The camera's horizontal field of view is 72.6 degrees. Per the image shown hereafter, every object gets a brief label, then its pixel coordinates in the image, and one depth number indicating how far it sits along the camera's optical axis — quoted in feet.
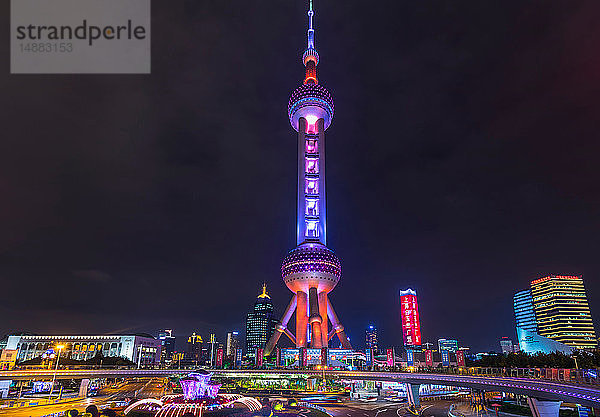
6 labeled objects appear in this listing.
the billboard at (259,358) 330.54
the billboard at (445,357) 570.74
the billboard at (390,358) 365.49
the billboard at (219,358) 351.25
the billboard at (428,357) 330.50
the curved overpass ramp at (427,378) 99.71
